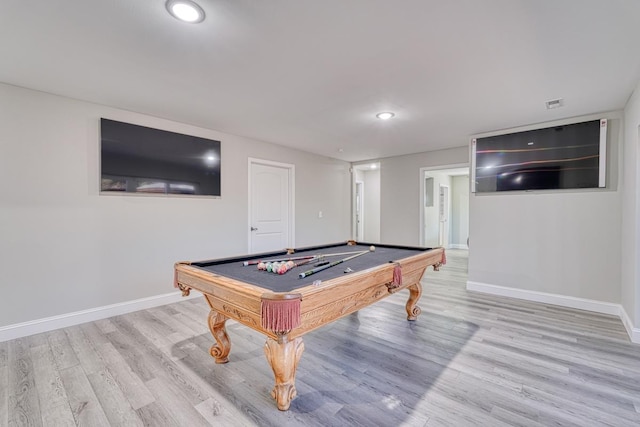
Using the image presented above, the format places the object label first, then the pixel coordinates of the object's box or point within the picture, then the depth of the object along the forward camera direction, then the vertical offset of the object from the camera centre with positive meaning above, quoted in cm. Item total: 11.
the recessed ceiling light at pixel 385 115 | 331 +111
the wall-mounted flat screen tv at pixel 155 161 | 309 +57
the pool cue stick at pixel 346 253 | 295 -46
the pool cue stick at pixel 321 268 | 196 -46
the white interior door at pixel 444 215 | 813 -17
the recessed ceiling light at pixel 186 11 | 154 +112
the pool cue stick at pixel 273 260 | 239 -46
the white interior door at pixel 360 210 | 831 -3
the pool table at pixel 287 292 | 148 -51
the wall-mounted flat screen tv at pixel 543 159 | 327 +65
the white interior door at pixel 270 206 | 453 +4
